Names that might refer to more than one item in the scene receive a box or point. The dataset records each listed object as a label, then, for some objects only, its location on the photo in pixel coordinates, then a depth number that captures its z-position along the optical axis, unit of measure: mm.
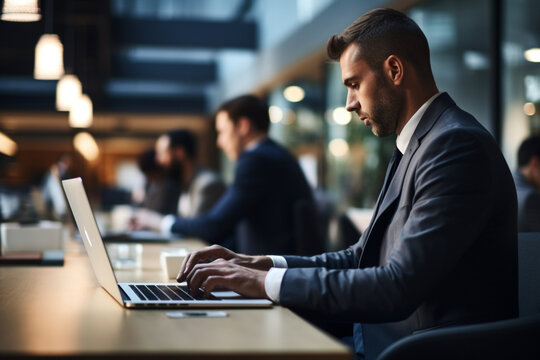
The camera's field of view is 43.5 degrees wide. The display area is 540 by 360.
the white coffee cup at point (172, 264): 2068
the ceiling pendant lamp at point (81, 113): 7503
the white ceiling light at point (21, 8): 3078
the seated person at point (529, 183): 2801
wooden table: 1029
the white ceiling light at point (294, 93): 8656
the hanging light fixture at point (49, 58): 4910
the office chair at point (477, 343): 1358
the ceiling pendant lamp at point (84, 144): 11383
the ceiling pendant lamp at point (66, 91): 6469
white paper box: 2770
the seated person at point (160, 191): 5535
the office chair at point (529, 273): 1706
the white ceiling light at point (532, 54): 3600
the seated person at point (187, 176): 4766
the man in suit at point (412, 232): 1432
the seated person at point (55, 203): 5605
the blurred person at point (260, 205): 3371
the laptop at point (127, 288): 1457
